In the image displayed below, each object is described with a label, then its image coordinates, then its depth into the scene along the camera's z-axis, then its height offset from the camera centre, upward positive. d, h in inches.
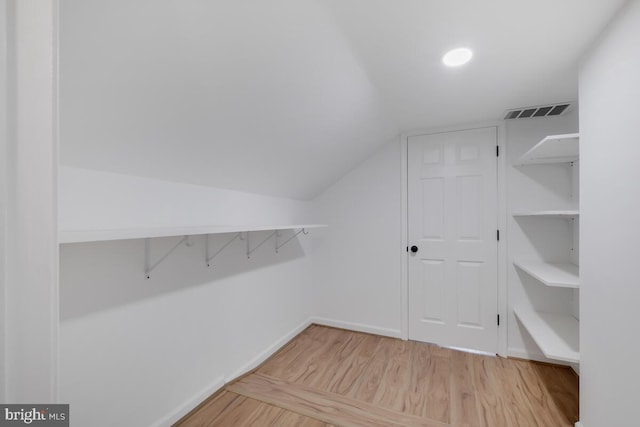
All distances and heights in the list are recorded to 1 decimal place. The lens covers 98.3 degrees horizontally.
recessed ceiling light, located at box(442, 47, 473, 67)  57.1 +33.5
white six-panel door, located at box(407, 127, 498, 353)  97.3 -9.0
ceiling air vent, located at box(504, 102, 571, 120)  82.3 +31.9
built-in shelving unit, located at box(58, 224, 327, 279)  32.5 -3.1
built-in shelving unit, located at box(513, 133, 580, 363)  65.1 -16.2
